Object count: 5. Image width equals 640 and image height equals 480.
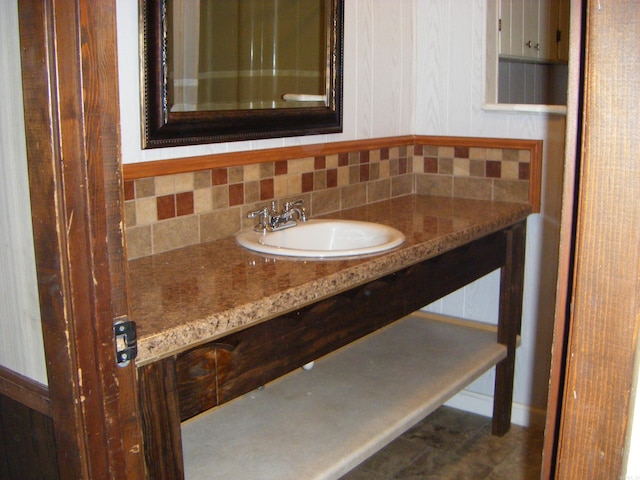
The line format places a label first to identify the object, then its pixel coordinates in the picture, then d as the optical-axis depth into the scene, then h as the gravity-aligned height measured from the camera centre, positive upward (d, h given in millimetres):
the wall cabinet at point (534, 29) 2939 +307
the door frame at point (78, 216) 915 -160
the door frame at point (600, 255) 596 -139
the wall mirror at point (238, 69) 1757 +79
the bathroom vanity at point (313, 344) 1315 -548
